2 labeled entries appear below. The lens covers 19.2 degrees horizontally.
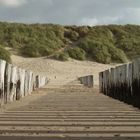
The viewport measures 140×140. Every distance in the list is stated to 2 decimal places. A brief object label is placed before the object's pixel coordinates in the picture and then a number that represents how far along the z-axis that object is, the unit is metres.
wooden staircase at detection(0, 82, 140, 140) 5.38
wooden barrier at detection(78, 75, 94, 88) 30.07
